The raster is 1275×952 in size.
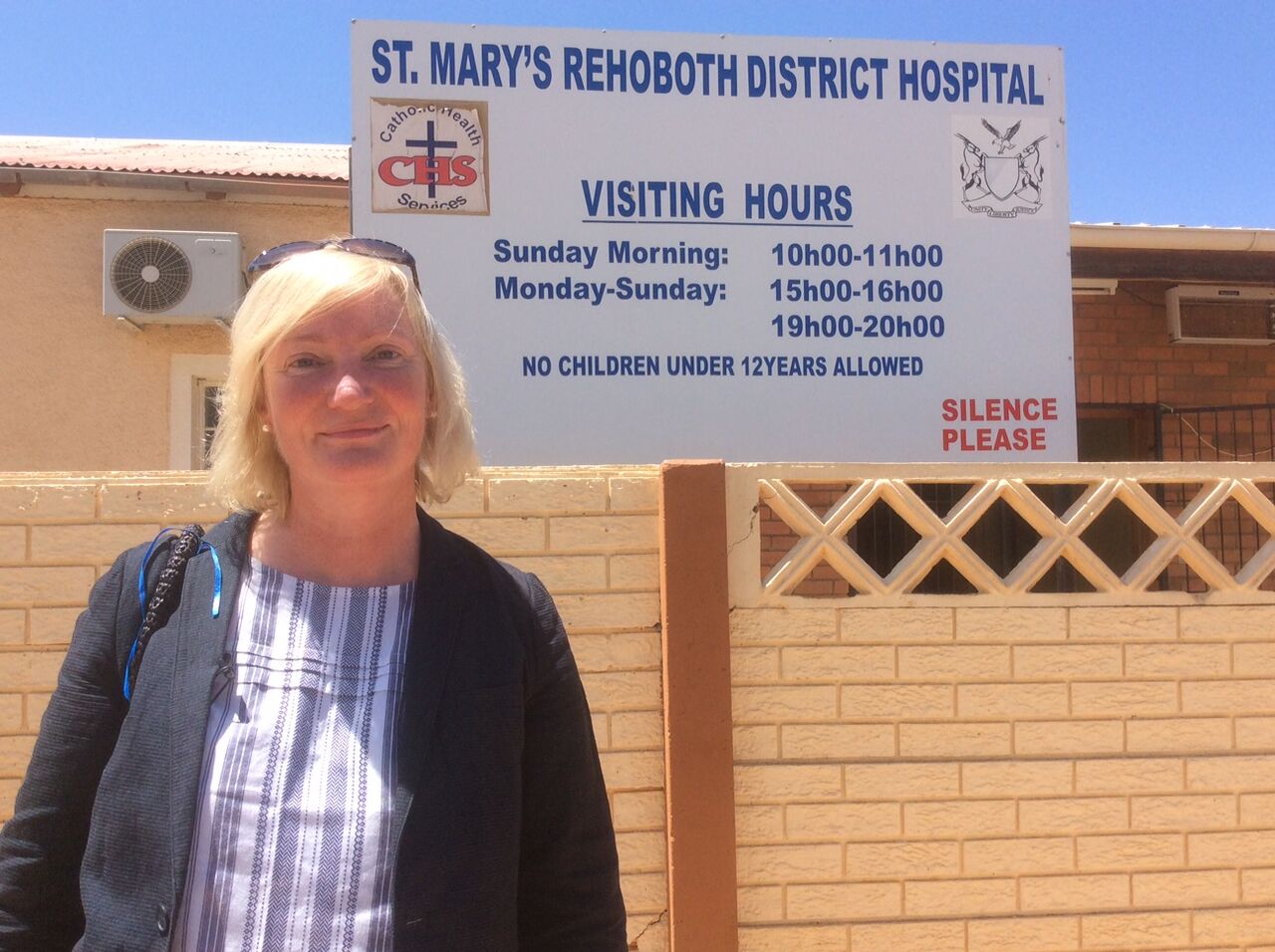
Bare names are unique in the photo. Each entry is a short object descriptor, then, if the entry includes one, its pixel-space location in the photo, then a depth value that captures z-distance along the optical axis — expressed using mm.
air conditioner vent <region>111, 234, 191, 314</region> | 5547
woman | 1279
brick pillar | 2865
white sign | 3895
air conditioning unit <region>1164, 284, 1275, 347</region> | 5902
